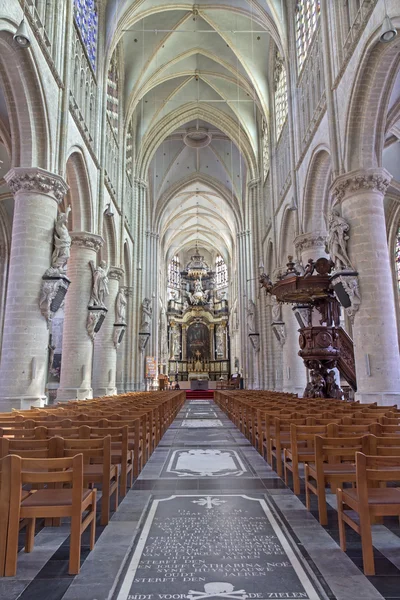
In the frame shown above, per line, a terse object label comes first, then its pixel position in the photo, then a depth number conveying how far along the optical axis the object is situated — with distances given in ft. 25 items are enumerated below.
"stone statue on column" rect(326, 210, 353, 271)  35.12
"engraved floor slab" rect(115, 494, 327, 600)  8.87
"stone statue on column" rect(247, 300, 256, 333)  89.51
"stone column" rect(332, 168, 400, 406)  32.45
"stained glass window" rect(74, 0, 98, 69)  48.99
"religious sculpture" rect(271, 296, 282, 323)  65.84
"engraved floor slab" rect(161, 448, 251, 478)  19.54
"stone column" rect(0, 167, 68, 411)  31.55
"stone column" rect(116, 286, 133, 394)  76.54
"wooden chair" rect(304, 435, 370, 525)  12.71
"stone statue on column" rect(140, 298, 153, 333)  86.99
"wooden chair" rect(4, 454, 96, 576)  9.45
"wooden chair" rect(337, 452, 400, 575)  9.64
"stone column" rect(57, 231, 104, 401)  45.68
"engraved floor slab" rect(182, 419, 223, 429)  39.86
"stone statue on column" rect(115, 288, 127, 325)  64.64
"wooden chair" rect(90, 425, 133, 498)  15.44
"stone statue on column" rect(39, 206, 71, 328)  33.09
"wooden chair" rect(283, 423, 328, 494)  15.43
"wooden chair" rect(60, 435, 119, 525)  12.53
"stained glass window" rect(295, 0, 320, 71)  49.26
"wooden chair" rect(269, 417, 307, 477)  17.66
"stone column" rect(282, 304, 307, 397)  57.88
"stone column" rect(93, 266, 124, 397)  59.72
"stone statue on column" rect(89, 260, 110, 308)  49.01
